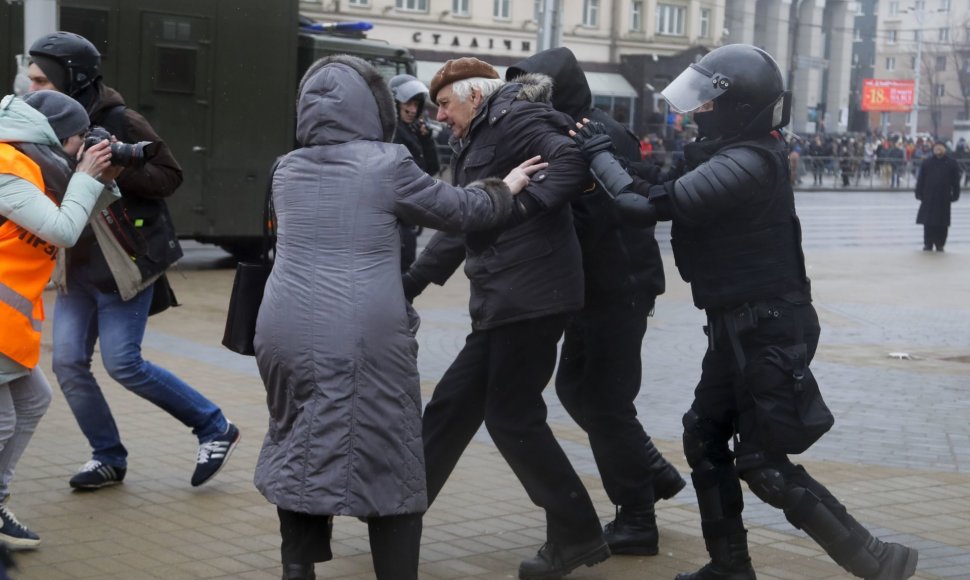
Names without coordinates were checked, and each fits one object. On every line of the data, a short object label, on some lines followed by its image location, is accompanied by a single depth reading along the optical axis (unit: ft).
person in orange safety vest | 15.81
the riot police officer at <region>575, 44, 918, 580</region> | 14.94
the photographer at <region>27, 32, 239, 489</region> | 19.07
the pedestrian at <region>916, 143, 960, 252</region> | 71.87
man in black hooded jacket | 17.28
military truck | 46.60
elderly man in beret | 15.88
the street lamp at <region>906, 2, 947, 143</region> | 297.53
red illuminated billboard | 283.79
